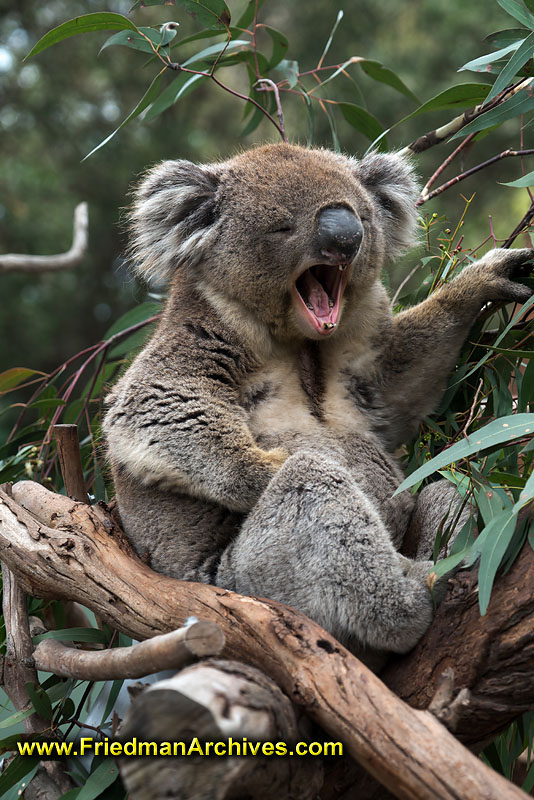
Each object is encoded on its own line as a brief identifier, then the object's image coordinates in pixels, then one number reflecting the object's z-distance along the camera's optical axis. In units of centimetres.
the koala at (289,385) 230
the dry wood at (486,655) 194
